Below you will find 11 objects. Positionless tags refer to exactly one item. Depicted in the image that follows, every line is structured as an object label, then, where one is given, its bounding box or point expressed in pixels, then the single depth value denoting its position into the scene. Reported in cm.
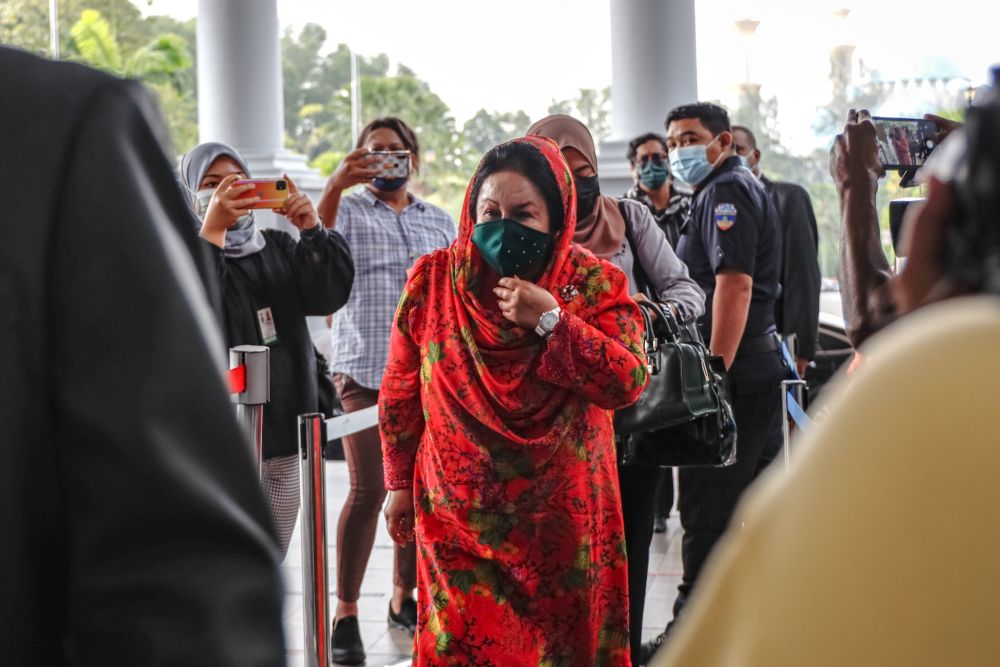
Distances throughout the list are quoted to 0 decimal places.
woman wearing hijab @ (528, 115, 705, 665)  396
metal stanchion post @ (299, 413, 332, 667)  360
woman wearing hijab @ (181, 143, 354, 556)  394
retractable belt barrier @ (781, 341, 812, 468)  414
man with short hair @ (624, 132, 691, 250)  614
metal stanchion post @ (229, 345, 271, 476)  315
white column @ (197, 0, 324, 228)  864
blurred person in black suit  94
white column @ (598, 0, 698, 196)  828
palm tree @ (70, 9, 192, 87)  2627
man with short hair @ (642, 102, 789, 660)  447
